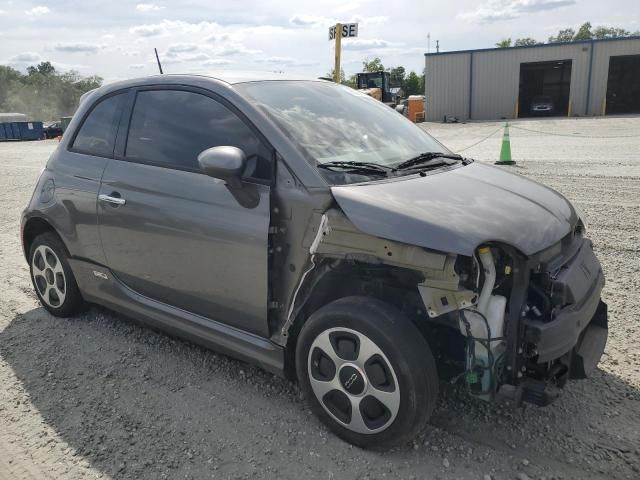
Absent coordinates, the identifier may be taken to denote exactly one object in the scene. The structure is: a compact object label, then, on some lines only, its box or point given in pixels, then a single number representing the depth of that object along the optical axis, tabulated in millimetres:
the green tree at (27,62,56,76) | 105800
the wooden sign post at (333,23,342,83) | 20109
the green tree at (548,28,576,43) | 106106
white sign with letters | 20172
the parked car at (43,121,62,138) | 38406
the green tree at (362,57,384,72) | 76688
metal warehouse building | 30562
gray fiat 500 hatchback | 2367
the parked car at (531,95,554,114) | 32188
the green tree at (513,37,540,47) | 89594
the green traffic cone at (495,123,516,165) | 11406
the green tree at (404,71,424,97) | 71750
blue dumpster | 36438
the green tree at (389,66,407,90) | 75350
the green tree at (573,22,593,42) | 101944
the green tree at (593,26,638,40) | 95375
